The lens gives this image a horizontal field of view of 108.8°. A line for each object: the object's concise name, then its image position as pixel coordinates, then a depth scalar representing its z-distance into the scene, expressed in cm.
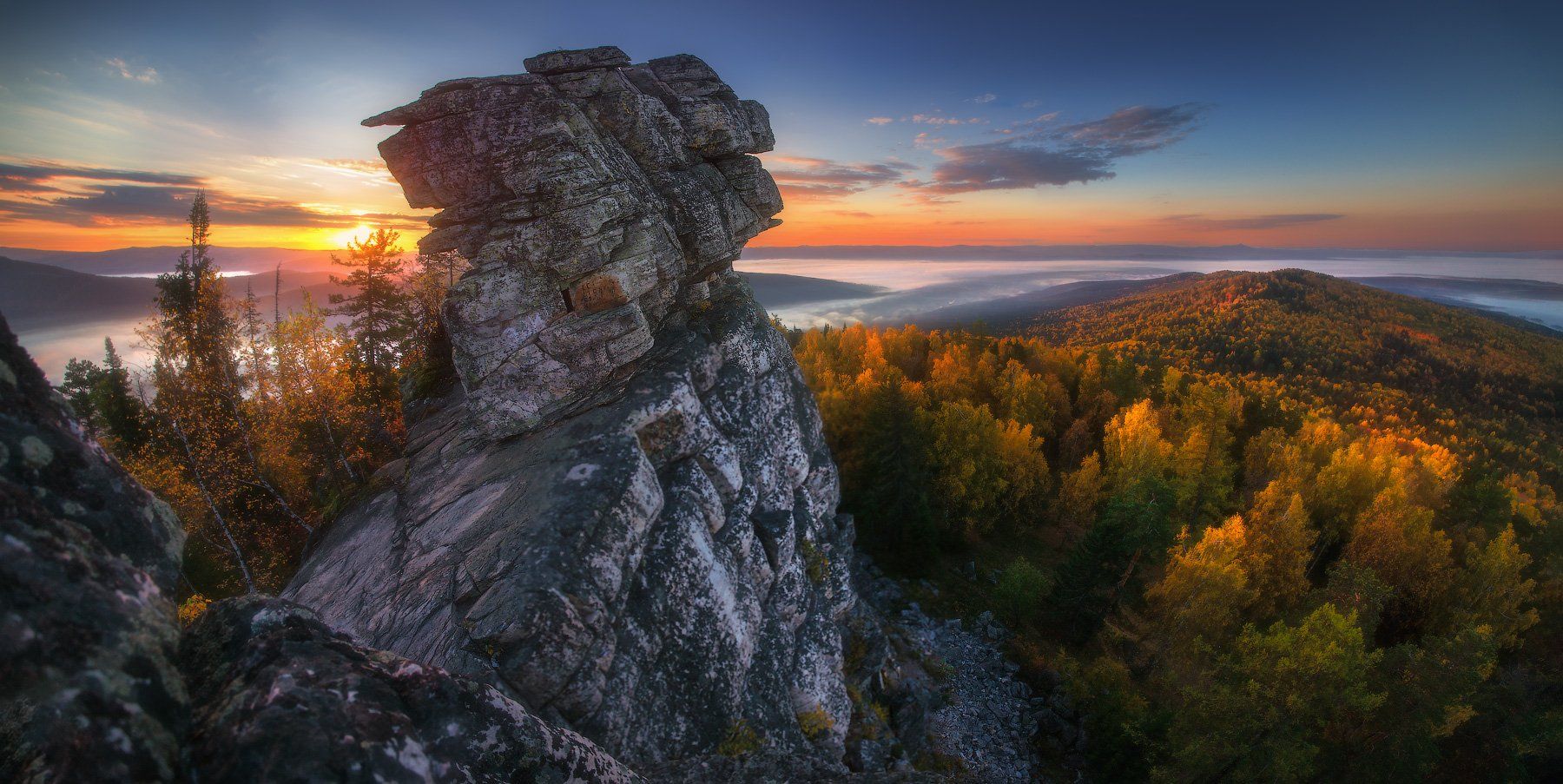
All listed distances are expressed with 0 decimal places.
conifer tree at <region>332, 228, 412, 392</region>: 2838
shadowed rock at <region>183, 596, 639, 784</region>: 403
